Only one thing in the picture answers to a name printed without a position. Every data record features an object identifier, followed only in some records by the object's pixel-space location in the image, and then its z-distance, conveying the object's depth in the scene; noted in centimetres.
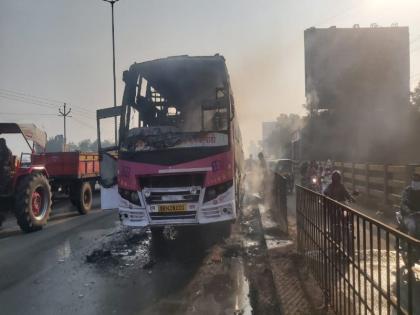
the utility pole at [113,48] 2594
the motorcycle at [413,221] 550
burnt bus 693
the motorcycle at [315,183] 1543
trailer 1300
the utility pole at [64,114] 6275
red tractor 962
